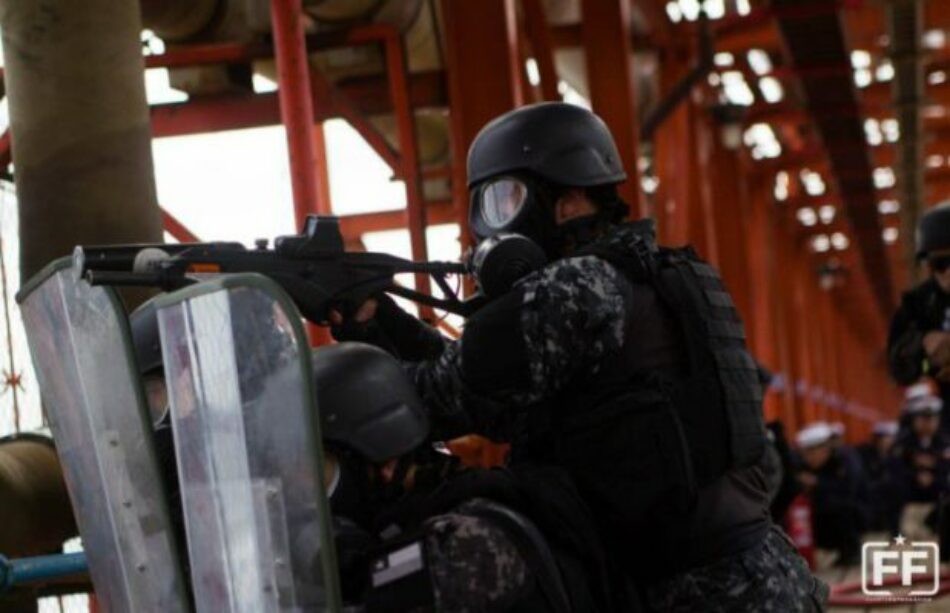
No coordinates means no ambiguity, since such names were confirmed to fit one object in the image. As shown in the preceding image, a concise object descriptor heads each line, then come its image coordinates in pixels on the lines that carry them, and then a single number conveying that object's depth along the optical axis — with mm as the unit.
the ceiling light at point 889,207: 35006
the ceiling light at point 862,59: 23000
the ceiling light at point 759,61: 21692
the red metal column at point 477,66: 9266
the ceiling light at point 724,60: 21144
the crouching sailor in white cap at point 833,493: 16156
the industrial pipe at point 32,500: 5348
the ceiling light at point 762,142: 26562
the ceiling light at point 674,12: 17022
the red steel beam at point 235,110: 10405
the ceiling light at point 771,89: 23500
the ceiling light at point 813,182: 32281
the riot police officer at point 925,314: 7746
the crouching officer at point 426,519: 3223
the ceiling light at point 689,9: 17730
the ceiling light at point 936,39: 21605
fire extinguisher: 13766
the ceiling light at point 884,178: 31445
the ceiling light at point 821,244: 39472
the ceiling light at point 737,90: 22781
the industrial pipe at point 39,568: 4172
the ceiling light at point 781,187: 30922
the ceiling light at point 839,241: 39219
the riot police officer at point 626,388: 3613
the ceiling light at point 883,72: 23734
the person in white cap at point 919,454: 15633
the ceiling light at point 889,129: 27047
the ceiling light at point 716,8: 18555
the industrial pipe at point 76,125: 5746
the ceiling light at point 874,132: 27311
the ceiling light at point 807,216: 35625
